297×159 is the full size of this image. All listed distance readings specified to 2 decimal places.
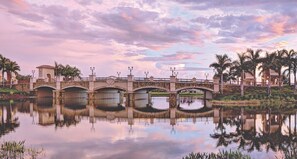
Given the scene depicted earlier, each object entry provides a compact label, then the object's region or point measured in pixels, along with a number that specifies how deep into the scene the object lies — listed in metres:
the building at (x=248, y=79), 86.91
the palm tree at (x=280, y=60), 73.62
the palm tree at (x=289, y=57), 74.00
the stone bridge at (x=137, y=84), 76.56
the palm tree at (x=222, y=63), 75.19
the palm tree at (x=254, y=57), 72.44
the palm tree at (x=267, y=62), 71.69
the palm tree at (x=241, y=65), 70.69
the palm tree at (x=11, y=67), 103.92
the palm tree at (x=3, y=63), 102.46
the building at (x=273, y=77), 89.56
